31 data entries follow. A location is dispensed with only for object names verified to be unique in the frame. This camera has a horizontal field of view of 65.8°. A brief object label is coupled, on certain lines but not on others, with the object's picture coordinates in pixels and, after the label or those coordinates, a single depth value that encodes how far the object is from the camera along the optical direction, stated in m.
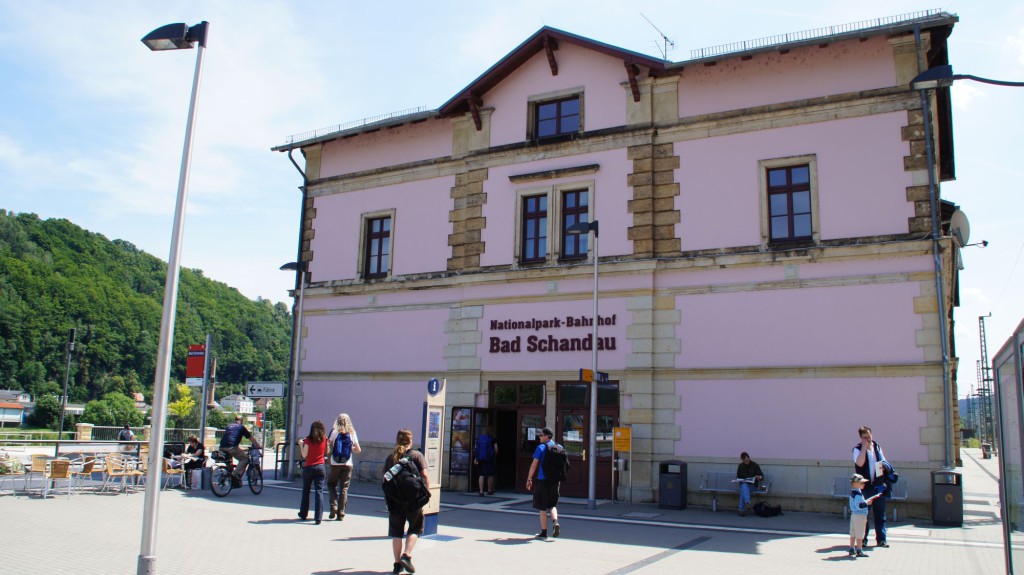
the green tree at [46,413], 81.56
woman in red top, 13.81
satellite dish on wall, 18.23
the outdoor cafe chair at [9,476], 20.48
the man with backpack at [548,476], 12.81
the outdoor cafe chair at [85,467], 18.02
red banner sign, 21.58
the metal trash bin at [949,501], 15.11
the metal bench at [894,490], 16.03
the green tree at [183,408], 83.70
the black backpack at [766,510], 16.59
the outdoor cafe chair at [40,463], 16.98
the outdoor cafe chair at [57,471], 16.91
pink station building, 17.08
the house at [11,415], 96.81
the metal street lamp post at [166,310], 8.40
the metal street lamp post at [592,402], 17.78
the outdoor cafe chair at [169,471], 19.58
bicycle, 17.98
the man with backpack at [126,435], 32.02
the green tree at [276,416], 104.44
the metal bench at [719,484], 17.42
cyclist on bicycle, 18.40
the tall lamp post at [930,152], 7.32
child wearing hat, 11.62
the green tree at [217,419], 91.32
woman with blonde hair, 14.03
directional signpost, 23.16
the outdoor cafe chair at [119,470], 17.94
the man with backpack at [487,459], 19.98
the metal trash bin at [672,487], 17.47
